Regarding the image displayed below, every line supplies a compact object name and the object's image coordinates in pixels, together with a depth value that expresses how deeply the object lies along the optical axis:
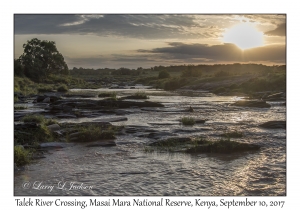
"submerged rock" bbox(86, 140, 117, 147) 17.62
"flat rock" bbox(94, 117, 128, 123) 26.38
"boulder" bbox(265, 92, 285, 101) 44.56
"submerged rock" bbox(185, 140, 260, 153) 16.58
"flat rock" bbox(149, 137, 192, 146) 18.06
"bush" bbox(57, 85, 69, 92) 65.38
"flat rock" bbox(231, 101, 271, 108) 36.91
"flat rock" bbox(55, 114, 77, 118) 28.41
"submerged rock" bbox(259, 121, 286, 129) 23.27
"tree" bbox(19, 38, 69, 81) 84.56
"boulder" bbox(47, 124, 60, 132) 20.81
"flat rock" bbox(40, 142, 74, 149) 16.66
